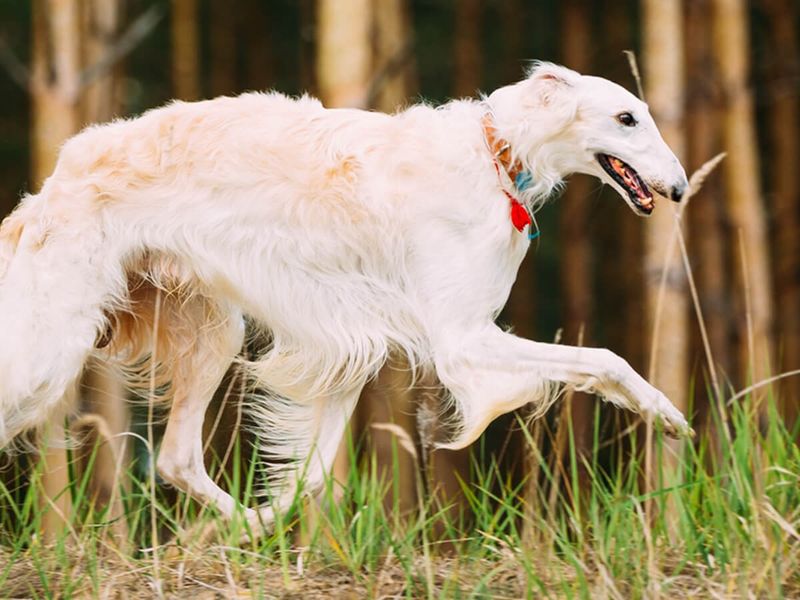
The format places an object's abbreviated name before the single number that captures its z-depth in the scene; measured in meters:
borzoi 7.77
